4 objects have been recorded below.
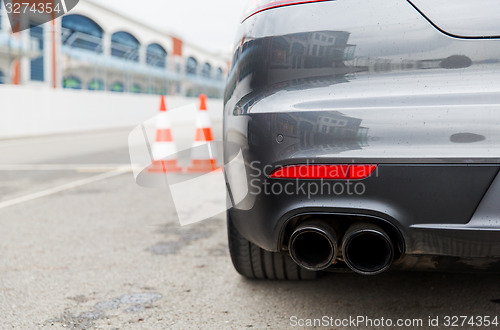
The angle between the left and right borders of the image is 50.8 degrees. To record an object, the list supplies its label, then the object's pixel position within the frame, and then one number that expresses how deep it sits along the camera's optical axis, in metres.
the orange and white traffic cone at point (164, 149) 6.24
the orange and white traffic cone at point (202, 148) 6.35
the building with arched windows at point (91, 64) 16.66
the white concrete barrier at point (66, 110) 12.70
